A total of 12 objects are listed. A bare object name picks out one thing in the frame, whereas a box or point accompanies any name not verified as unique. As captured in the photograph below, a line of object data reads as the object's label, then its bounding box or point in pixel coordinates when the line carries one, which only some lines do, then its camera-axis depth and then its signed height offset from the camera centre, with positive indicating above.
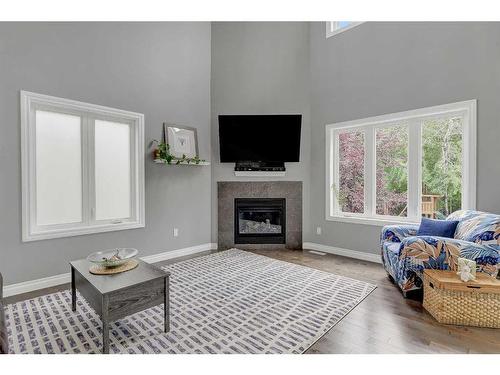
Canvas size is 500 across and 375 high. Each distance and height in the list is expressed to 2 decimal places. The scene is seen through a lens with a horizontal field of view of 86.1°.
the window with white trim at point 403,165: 3.38 +0.28
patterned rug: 1.90 -1.13
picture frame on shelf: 4.07 +0.71
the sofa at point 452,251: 2.30 -0.59
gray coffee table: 1.74 -0.75
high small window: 4.28 +2.59
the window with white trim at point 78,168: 2.91 +0.22
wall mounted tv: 4.52 +0.81
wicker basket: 2.12 -0.94
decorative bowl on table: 2.08 -0.59
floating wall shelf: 3.83 +0.34
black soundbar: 4.61 +0.33
